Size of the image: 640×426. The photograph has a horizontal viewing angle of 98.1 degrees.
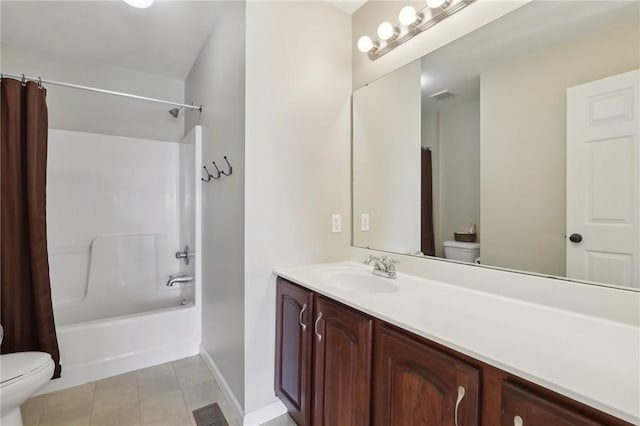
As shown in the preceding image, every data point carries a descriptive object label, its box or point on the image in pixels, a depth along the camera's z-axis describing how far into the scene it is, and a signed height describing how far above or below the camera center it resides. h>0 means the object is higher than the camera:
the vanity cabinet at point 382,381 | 0.62 -0.52
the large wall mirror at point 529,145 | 0.92 +0.27
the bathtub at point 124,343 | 1.89 -0.98
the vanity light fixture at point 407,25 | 1.37 +1.01
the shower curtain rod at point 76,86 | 1.77 +0.86
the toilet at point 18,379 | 1.27 -0.81
